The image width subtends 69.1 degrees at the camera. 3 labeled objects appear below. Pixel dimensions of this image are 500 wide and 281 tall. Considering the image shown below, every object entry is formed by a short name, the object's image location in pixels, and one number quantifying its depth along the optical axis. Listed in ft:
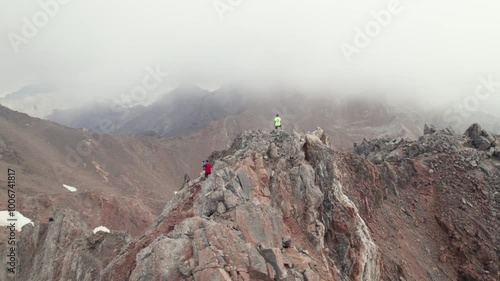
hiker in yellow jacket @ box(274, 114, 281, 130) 101.39
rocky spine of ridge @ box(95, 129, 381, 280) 47.19
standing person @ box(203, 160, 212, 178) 76.79
